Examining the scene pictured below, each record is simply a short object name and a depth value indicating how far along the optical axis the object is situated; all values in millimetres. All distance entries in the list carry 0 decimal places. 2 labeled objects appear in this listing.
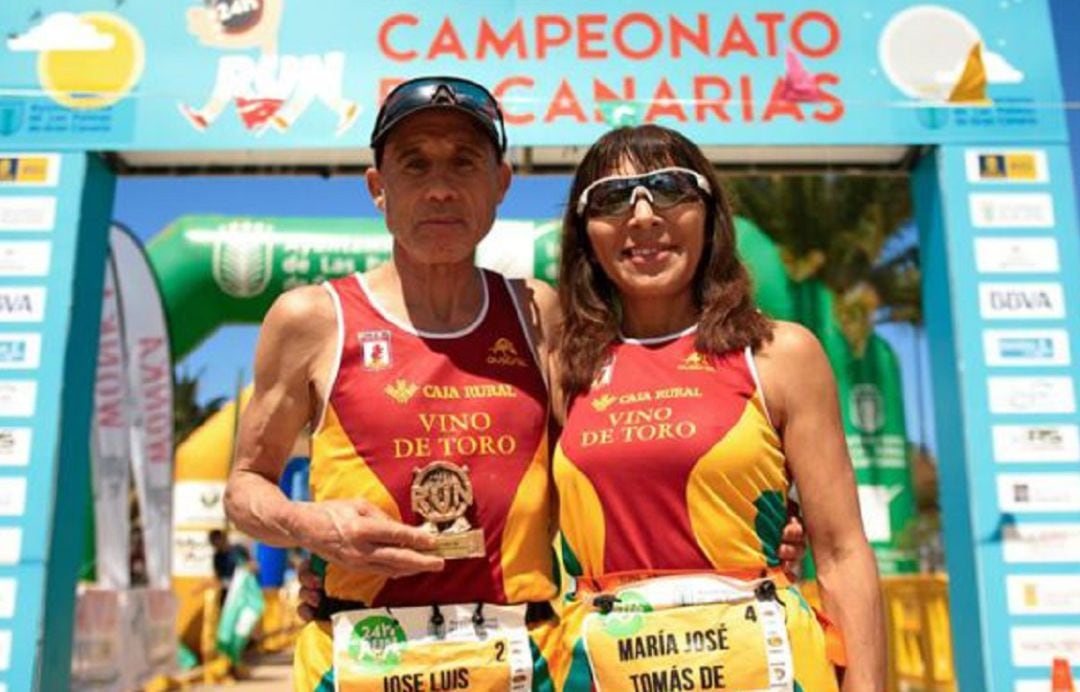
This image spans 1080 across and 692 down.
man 1936
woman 1757
